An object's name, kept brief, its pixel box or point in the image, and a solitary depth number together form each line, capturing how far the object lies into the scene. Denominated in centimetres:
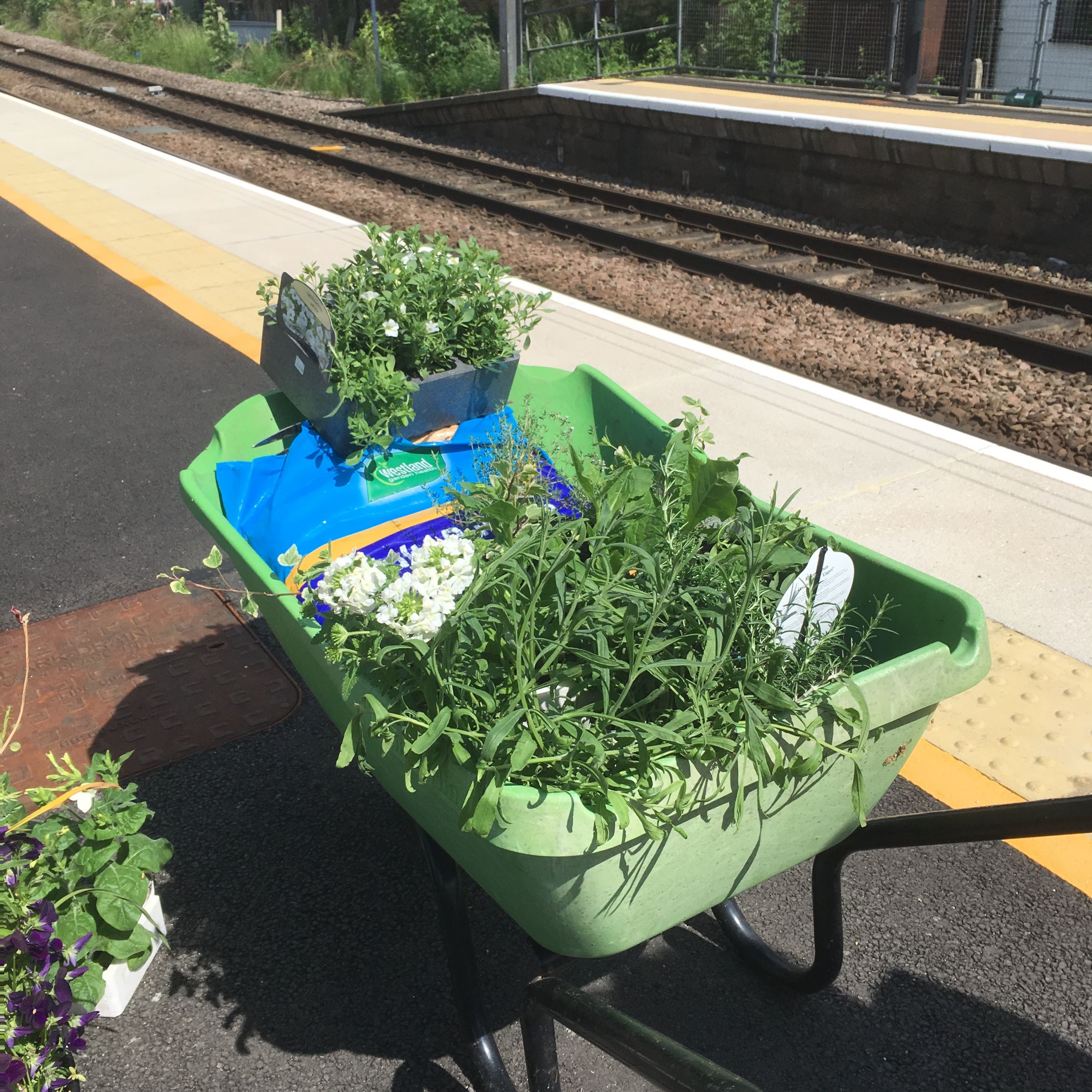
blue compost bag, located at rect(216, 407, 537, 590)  261
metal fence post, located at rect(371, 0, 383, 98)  2023
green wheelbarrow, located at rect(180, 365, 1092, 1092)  152
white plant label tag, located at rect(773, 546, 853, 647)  171
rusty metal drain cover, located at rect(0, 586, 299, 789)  332
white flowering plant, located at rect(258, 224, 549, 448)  278
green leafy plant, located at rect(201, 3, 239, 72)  2667
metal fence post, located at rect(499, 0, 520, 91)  1659
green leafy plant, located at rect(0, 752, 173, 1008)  232
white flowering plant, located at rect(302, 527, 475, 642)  159
